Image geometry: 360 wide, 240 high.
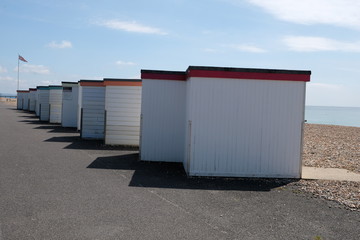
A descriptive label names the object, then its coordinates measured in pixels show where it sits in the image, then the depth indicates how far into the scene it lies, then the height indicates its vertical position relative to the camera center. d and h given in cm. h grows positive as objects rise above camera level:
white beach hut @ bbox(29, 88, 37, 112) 4522 +24
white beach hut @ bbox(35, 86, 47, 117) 3625 -71
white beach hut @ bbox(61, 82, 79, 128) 2428 -7
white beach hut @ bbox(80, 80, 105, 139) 1894 -32
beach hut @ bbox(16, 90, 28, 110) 5046 +34
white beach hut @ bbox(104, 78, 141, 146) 1645 -25
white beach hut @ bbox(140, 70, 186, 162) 1310 -41
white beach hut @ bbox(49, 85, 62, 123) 2802 -7
